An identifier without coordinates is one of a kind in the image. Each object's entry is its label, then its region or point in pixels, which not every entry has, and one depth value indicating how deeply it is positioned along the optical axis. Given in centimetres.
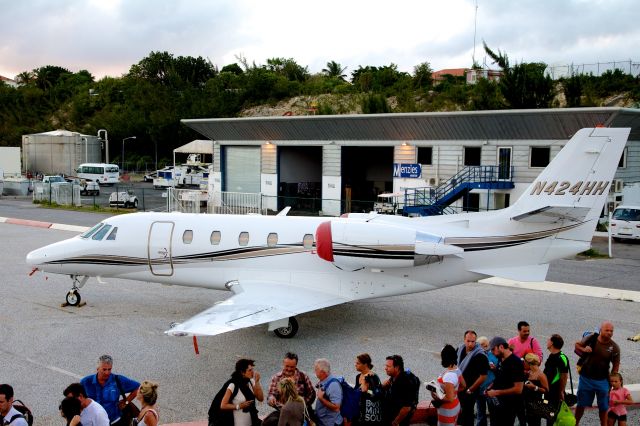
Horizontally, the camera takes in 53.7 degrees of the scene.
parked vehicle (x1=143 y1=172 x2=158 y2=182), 7585
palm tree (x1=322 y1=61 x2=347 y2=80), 10375
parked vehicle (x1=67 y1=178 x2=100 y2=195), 5416
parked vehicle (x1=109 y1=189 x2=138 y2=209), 4412
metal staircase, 3278
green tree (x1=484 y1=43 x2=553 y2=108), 4922
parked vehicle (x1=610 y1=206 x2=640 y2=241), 2915
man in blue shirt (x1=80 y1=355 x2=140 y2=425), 830
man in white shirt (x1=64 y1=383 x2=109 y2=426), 723
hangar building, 3222
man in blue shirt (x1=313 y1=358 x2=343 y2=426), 802
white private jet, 1393
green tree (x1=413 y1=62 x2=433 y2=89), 7859
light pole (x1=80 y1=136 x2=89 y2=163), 7275
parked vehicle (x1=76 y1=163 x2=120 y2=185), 6419
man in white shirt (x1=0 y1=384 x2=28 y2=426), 725
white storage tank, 7138
